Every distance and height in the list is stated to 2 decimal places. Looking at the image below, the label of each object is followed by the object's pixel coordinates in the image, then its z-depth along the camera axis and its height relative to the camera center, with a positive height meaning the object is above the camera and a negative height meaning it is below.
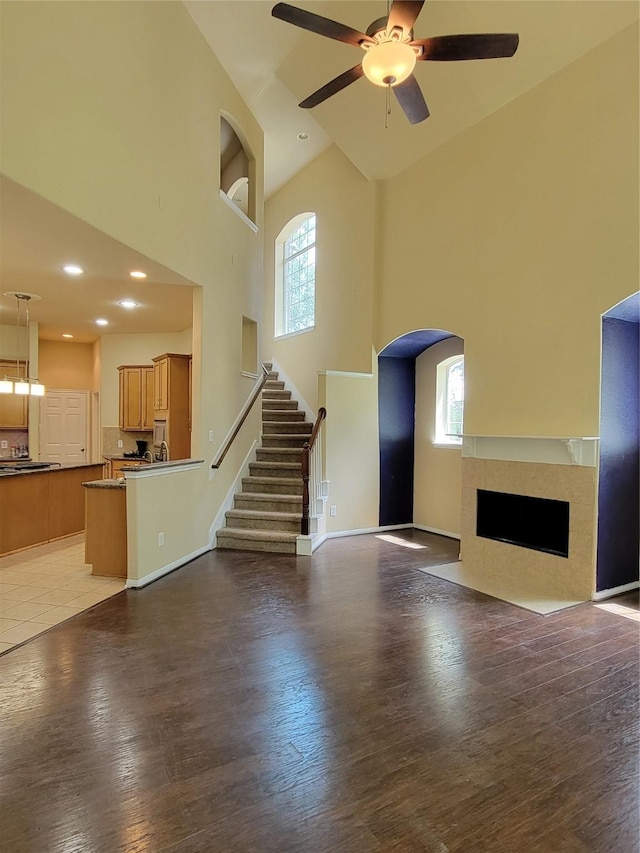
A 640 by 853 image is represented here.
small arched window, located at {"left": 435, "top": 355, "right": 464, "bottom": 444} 6.49 +0.40
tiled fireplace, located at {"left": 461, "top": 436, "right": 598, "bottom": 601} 4.14 -0.90
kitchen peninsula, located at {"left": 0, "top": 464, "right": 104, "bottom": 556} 5.41 -1.05
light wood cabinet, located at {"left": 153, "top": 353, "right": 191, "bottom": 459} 6.65 +0.37
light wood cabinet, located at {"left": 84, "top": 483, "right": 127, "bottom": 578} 4.61 -1.10
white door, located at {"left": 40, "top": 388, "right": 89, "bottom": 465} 8.27 -0.07
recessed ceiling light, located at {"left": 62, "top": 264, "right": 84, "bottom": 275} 4.46 +1.56
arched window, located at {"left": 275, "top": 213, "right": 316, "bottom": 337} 8.45 +2.94
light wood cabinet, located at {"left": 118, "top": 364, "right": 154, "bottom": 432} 7.79 +0.47
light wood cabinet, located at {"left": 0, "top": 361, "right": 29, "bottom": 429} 7.16 +0.25
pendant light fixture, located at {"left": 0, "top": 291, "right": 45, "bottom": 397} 5.40 +0.47
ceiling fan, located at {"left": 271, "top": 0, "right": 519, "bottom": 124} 2.83 +2.51
